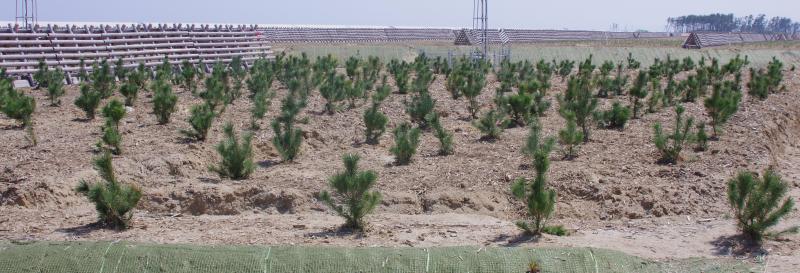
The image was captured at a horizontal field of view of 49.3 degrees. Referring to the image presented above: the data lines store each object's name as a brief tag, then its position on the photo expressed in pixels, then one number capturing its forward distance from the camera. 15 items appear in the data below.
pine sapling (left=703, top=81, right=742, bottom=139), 13.50
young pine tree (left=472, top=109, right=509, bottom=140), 12.83
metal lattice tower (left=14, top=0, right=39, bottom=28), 24.12
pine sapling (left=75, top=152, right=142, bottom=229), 7.41
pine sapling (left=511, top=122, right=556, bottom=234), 7.52
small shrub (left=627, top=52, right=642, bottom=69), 30.33
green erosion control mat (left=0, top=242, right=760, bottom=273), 6.28
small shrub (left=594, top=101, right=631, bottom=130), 14.01
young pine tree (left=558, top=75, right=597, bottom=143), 13.18
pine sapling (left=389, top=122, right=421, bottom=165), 10.83
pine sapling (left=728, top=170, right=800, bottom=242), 7.36
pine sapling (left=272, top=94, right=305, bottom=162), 10.79
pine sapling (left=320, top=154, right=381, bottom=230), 7.64
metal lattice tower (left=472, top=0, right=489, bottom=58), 28.96
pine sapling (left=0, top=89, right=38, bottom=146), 12.16
